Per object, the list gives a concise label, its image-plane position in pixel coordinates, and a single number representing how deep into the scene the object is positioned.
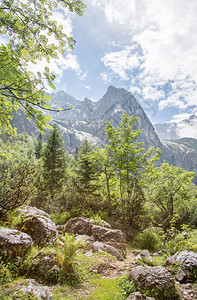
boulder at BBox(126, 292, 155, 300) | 3.61
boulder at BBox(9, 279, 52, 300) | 3.29
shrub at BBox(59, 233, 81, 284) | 4.86
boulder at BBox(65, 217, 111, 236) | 9.68
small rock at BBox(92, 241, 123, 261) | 7.36
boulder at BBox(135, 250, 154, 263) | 6.68
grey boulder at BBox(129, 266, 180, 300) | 3.84
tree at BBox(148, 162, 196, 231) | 14.40
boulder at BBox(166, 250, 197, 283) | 4.53
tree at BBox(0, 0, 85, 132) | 2.59
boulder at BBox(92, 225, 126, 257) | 8.39
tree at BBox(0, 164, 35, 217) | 5.14
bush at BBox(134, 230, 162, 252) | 9.55
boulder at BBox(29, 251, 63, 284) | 4.61
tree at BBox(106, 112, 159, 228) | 11.08
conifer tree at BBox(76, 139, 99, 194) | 15.29
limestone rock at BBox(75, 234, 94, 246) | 8.05
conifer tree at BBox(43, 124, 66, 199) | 21.66
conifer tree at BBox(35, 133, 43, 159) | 52.85
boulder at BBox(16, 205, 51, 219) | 6.73
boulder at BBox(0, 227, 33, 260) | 4.55
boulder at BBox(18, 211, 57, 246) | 6.15
